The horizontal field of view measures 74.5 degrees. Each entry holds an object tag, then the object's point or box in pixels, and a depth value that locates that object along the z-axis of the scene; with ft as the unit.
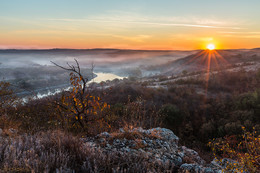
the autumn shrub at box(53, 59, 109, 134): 15.16
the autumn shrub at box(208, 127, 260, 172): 9.25
